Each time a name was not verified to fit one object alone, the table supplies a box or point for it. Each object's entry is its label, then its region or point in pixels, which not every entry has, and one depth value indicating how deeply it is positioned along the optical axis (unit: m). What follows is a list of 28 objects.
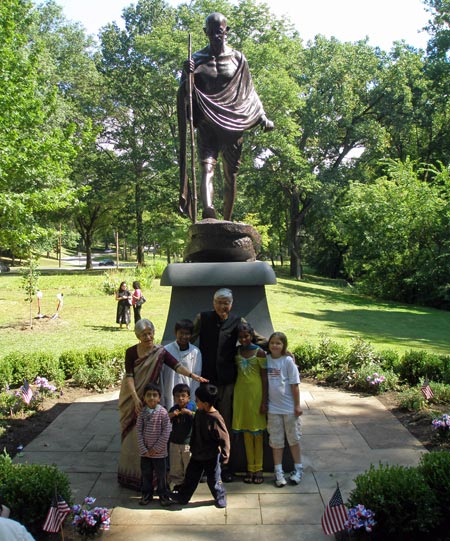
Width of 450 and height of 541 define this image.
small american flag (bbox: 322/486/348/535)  3.63
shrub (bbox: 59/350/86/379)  9.02
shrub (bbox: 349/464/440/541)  3.81
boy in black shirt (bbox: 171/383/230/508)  4.24
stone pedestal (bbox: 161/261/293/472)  5.71
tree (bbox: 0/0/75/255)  11.80
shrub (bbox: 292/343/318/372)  9.57
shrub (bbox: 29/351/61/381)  8.63
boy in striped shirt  4.41
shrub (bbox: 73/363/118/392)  8.62
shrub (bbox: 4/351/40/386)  8.52
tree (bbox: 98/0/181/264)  28.48
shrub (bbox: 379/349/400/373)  8.98
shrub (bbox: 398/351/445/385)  8.53
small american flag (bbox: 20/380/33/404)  7.00
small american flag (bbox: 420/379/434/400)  7.13
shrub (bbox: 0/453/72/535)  3.95
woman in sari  4.57
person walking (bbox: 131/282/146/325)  14.69
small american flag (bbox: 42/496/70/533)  3.62
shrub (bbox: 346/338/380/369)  9.02
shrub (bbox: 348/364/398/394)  8.23
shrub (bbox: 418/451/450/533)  3.97
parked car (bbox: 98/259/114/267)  55.38
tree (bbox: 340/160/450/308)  23.39
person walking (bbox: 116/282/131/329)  14.57
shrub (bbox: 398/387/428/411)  7.13
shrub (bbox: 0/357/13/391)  8.23
